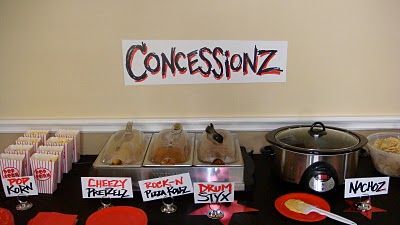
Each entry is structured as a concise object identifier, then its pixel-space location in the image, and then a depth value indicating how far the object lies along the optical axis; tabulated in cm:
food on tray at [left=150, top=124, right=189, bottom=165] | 113
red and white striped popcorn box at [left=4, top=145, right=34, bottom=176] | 115
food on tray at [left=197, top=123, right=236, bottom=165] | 112
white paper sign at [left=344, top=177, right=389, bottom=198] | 107
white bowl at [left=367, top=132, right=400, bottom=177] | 120
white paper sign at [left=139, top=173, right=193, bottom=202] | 106
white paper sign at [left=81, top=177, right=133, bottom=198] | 107
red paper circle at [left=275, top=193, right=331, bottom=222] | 101
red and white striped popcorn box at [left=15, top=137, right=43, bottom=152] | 122
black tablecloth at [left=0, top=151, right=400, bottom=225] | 102
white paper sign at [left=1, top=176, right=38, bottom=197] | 108
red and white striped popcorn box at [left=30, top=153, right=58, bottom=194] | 111
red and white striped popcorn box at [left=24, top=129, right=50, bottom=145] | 128
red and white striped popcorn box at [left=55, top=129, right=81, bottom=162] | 130
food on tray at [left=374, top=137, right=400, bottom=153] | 123
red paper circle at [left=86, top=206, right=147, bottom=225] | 99
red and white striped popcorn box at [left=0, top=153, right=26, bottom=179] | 111
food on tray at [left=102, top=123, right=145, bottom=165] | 114
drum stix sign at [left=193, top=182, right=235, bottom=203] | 104
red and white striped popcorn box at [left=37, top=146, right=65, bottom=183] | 117
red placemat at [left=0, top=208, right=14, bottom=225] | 96
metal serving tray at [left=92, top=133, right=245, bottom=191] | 109
